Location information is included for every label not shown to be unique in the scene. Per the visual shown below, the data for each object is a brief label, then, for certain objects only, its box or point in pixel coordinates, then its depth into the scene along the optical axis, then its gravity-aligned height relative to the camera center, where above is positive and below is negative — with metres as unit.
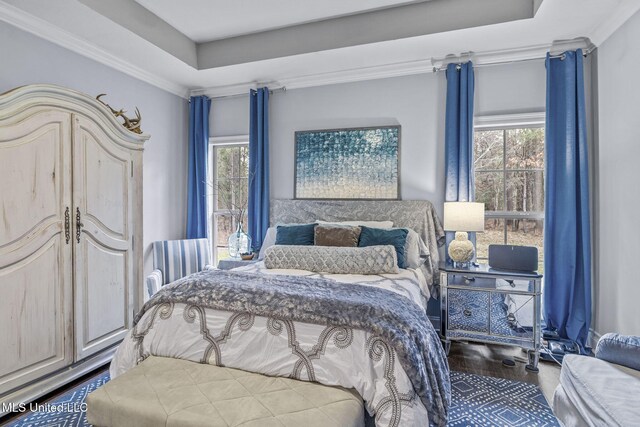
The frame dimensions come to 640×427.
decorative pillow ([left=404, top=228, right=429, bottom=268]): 2.96 -0.32
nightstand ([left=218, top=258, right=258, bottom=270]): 3.47 -0.49
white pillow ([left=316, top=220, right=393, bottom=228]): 3.26 -0.10
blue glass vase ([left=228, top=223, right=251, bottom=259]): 3.80 -0.32
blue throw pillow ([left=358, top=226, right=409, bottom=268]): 2.90 -0.21
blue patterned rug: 2.01 -1.18
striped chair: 3.68 -0.48
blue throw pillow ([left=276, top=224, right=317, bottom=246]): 3.20 -0.20
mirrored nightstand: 2.66 -0.73
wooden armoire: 2.11 -0.16
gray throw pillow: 2.66 -0.36
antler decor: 3.07 +0.78
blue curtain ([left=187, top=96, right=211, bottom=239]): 4.18 +0.51
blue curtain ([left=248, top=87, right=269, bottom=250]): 3.89 +0.51
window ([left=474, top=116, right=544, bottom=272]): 3.29 +0.29
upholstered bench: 1.38 -0.79
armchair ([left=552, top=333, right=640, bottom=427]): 1.26 -0.68
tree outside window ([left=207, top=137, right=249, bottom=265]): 4.24 +0.30
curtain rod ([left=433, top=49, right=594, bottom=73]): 2.99 +1.36
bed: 1.56 -0.61
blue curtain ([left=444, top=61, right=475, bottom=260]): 3.23 +0.73
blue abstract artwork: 3.57 +0.52
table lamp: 2.89 -0.08
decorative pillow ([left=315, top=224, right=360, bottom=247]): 2.99 -0.19
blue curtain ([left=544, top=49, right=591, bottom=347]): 2.93 +0.08
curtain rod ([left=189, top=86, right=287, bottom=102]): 3.94 +1.37
